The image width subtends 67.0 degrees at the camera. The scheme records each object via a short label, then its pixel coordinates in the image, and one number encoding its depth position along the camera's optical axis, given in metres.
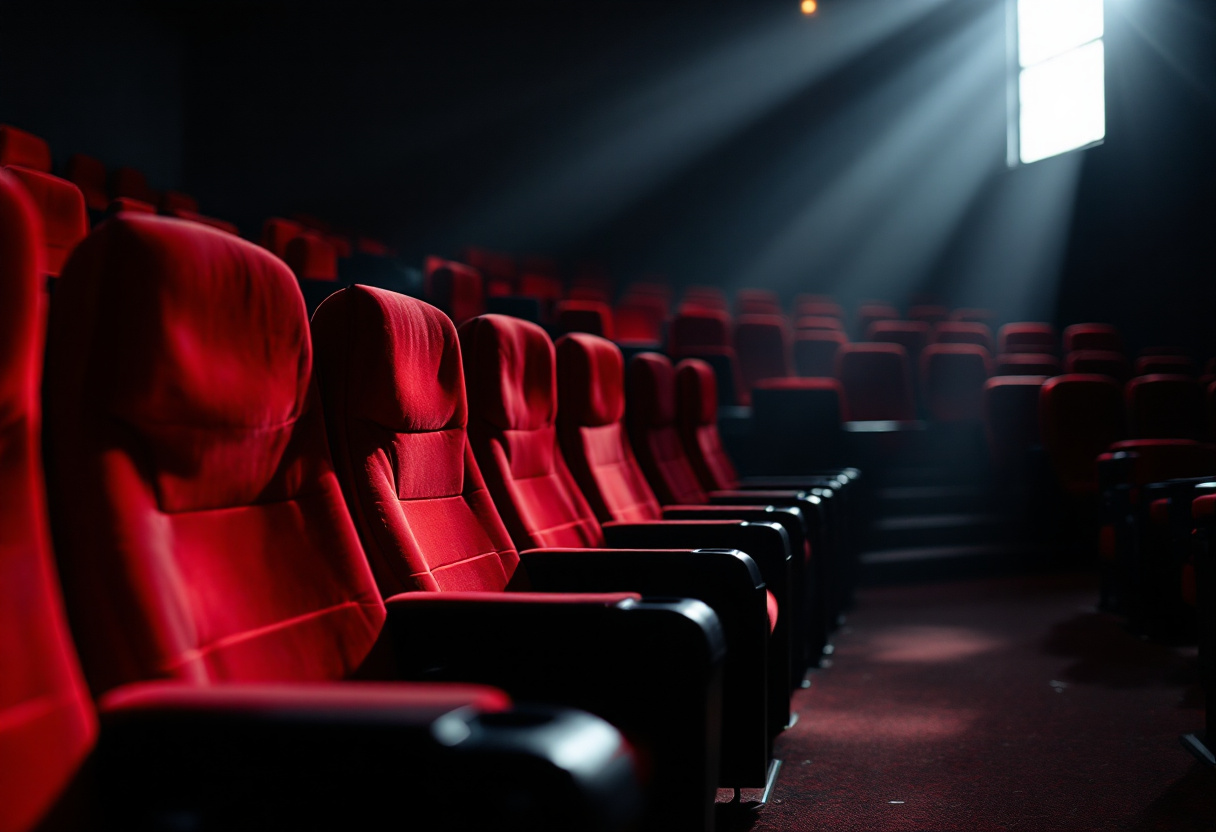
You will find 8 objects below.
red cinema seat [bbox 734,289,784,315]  6.42
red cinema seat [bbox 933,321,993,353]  5.35
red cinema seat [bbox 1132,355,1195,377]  4.75
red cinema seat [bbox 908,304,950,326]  6.73
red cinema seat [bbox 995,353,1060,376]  4.64
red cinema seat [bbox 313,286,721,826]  0.87
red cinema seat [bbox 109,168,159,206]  5.49
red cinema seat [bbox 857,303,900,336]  6.52
